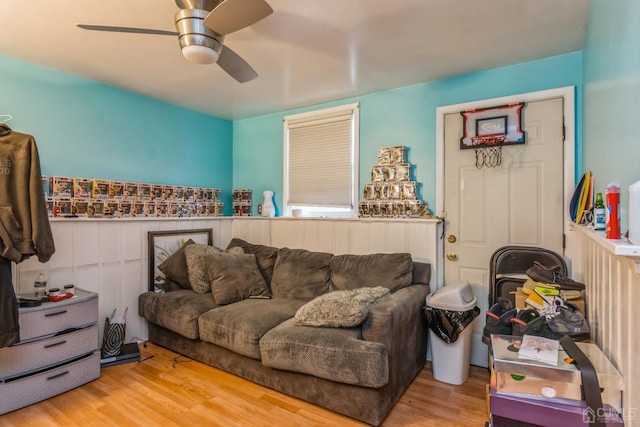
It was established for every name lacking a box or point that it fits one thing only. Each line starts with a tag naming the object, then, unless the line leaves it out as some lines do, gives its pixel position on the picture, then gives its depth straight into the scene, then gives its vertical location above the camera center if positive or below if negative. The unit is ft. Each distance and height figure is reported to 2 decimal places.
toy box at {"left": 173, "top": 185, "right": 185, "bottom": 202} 12.07 +0.64
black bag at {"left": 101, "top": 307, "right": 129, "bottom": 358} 9.39 -3.67
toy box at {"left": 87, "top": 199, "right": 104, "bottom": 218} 9.87 +0.08
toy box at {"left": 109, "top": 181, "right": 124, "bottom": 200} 10.34 +0.66
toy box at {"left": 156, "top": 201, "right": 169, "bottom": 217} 11.57 +0.05
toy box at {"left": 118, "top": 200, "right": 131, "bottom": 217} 10.59 +0.08
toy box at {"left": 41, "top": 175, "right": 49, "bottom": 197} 8.95 +0.71
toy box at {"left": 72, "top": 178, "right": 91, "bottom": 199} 9.54 +0.68
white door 8.40 +0.26
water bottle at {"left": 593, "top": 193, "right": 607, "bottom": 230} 4.29 -0.09
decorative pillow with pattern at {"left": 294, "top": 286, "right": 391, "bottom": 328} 7.14 -2.24
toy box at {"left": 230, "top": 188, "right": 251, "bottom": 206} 13.97 +0.59
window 11.60 +1.78
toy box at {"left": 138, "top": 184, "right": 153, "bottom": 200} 11.11 +0.63
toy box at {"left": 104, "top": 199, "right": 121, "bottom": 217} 10.23 +0.11
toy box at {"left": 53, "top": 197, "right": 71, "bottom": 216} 9.12 +0.13
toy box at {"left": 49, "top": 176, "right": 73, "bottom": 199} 9.08 +0.67
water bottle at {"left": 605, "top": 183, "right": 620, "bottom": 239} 3.32 -0.04
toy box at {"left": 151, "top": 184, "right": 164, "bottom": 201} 11.45 +0.67
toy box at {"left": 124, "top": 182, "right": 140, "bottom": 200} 10.74 +0.67
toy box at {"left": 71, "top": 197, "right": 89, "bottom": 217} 9.51 +0.14
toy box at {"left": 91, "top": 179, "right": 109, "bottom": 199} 9.92 +0.67
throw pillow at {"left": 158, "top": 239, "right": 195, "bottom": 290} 10.91 -1.96
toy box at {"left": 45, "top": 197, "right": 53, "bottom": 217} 8.98 +0.16
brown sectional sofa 6.73 -2.85
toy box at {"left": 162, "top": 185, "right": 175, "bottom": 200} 11.75 +0.66
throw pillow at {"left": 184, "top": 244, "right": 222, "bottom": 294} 10.69 -1.88
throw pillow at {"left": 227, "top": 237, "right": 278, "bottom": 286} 11.27 -1.62
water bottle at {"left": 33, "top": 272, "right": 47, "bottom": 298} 7.95 -1.85
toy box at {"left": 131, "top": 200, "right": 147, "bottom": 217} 10.92 +0.08
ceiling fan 5.12 +3.11
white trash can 8.02 -3.26
